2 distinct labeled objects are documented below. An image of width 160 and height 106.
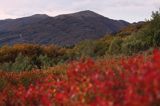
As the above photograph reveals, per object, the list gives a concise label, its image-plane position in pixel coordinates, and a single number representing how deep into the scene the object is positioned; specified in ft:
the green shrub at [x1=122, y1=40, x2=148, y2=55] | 98.56
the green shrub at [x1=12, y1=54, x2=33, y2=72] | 89.51
